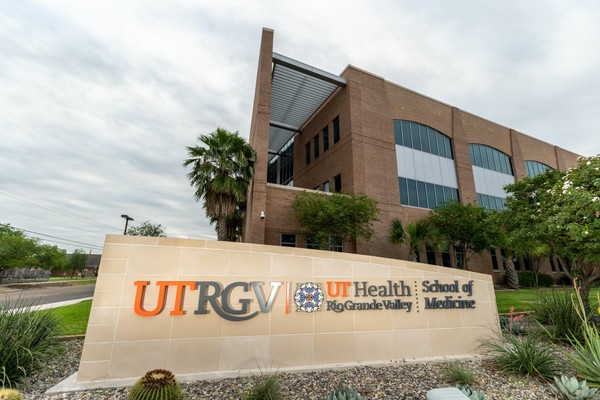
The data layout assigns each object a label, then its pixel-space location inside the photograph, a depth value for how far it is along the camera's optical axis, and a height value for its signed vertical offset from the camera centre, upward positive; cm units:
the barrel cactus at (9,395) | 353 -164
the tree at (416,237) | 1791 +247
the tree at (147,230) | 3495 +492
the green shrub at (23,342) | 526 -158
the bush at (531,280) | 2436 -24
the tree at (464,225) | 1861 +338
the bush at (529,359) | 586 -179
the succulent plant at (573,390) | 451 -186
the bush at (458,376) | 557 -203
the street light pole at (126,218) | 2999 +550
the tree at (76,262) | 6744 +139
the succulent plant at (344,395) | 431 -191
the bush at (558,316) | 798 -115
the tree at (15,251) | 3556 +202
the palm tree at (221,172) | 1692 +608
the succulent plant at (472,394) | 433 -189
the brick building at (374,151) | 1780 +1034
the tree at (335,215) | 1549 +327
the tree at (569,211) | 869 +227
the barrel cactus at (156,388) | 400 -174
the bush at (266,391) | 454 -197
